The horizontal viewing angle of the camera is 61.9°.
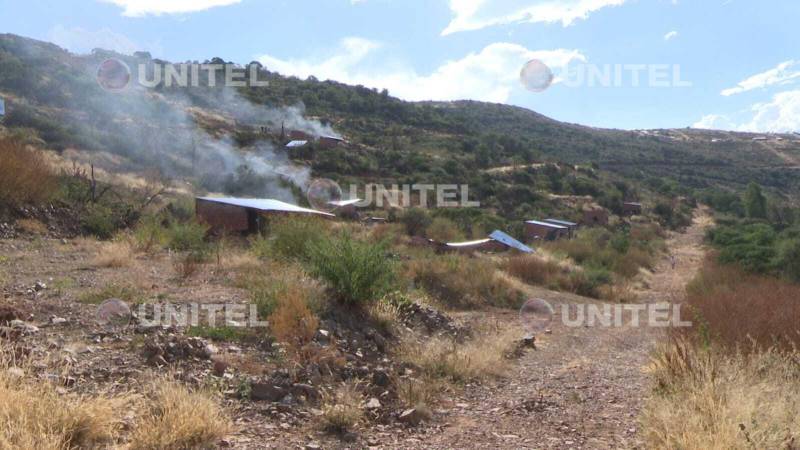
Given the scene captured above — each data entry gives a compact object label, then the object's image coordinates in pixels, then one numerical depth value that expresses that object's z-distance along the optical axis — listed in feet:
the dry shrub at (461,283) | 55.93
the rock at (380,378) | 24.34
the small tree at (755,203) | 192.65
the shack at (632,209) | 185.13
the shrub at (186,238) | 52.70
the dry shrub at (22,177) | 50.01
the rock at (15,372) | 17.40
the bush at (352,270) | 33.60
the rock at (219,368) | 22.52
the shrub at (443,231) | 97.45
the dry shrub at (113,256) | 40.96
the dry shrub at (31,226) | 48.85
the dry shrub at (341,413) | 19.74
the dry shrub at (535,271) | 75.92
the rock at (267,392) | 21.29
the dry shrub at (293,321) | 26.89
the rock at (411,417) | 21.09
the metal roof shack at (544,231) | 126.31
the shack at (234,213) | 69.87
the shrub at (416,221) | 99.60
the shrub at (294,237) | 48.12
